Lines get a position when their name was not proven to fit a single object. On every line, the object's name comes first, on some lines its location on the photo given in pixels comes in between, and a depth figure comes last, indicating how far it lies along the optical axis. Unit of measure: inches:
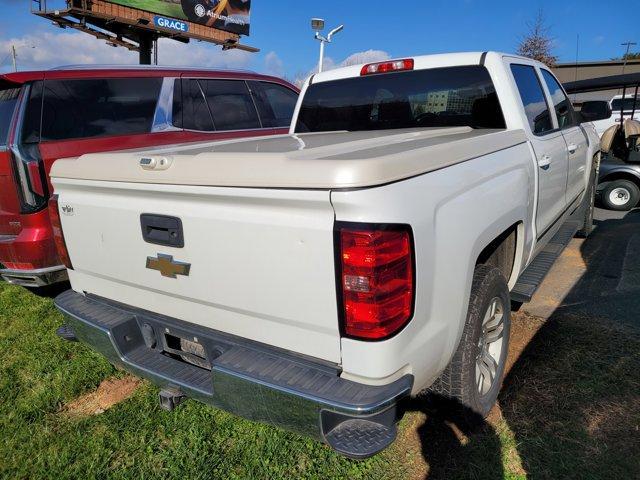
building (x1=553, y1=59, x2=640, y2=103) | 1199.6
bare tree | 979.9
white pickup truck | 67.0
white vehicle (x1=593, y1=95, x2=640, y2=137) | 514.9
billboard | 774.5
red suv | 148.7
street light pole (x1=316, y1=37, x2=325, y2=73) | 600.7
